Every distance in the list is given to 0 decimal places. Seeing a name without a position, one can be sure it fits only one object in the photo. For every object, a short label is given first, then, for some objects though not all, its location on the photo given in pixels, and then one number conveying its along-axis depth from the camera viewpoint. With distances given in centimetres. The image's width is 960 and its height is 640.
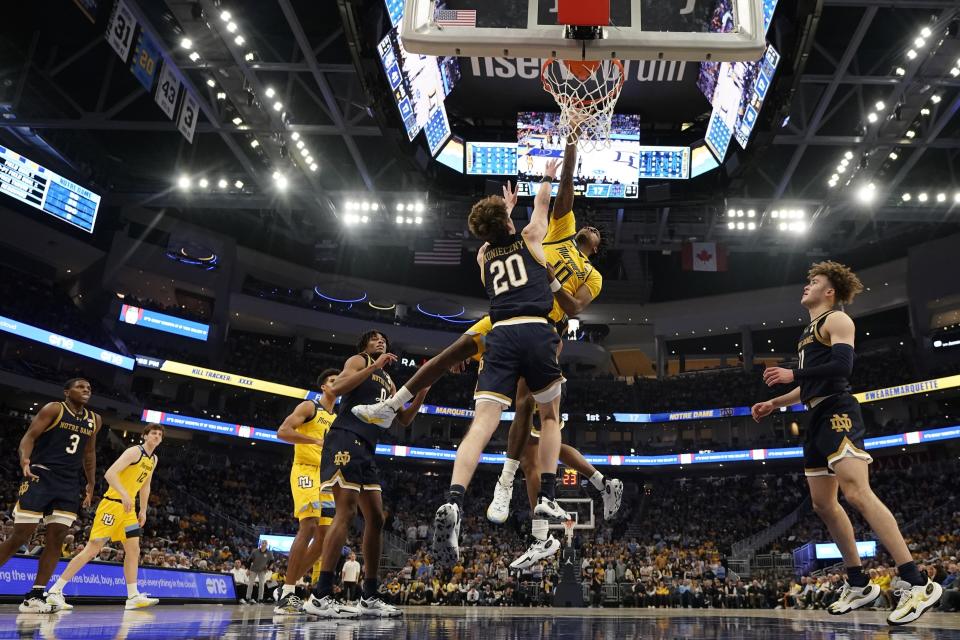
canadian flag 2317
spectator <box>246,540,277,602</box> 1468
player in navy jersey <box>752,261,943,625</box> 489
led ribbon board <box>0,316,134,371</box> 2461
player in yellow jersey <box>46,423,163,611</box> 786
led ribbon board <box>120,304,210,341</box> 3102
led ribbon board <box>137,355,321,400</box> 3128
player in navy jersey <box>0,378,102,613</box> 675
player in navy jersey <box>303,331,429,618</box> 604
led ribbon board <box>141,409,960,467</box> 3061
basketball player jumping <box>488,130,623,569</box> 471
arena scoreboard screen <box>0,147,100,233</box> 2302
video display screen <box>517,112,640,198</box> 1498
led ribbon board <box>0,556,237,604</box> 868
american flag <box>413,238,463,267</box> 2381
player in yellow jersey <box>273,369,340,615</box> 713
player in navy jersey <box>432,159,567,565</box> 427
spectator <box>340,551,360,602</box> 1118
